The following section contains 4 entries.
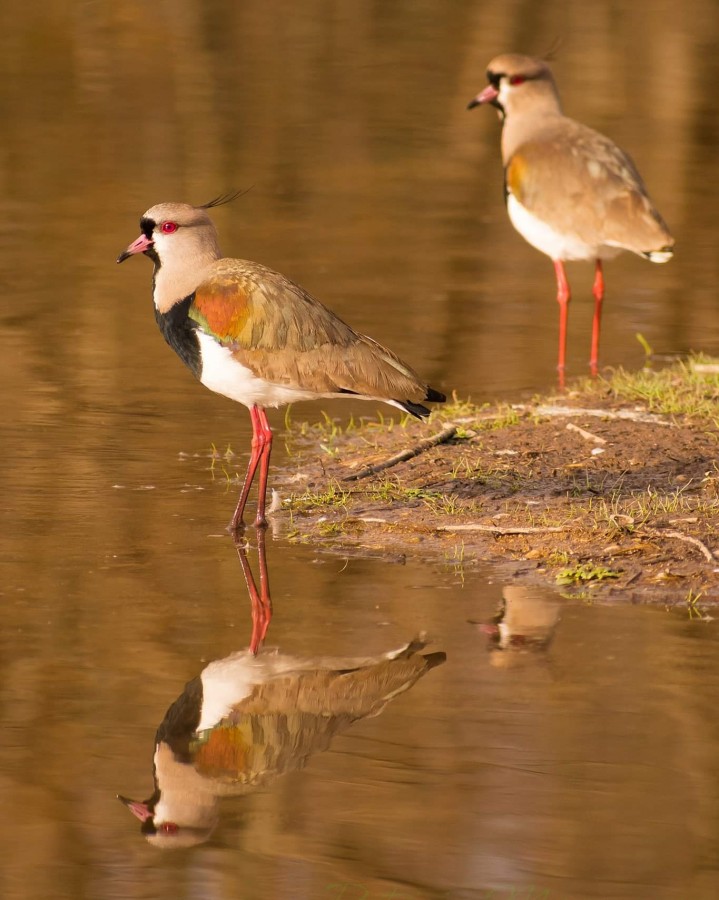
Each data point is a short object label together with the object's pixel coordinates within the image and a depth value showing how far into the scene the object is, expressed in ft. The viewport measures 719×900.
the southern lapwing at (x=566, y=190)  69.15
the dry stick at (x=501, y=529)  46.78
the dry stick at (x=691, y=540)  44.42
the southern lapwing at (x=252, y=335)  48.06
